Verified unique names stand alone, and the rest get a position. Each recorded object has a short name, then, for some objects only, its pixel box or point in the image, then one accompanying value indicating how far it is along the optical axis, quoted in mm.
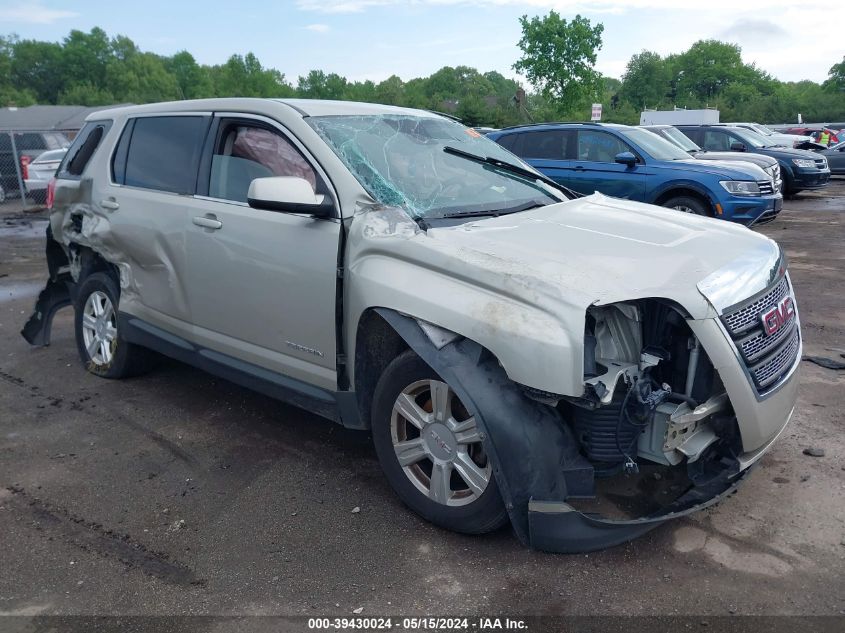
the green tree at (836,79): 77312
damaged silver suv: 2809
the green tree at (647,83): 88938
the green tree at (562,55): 36688
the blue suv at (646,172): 9828
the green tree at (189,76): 85712
